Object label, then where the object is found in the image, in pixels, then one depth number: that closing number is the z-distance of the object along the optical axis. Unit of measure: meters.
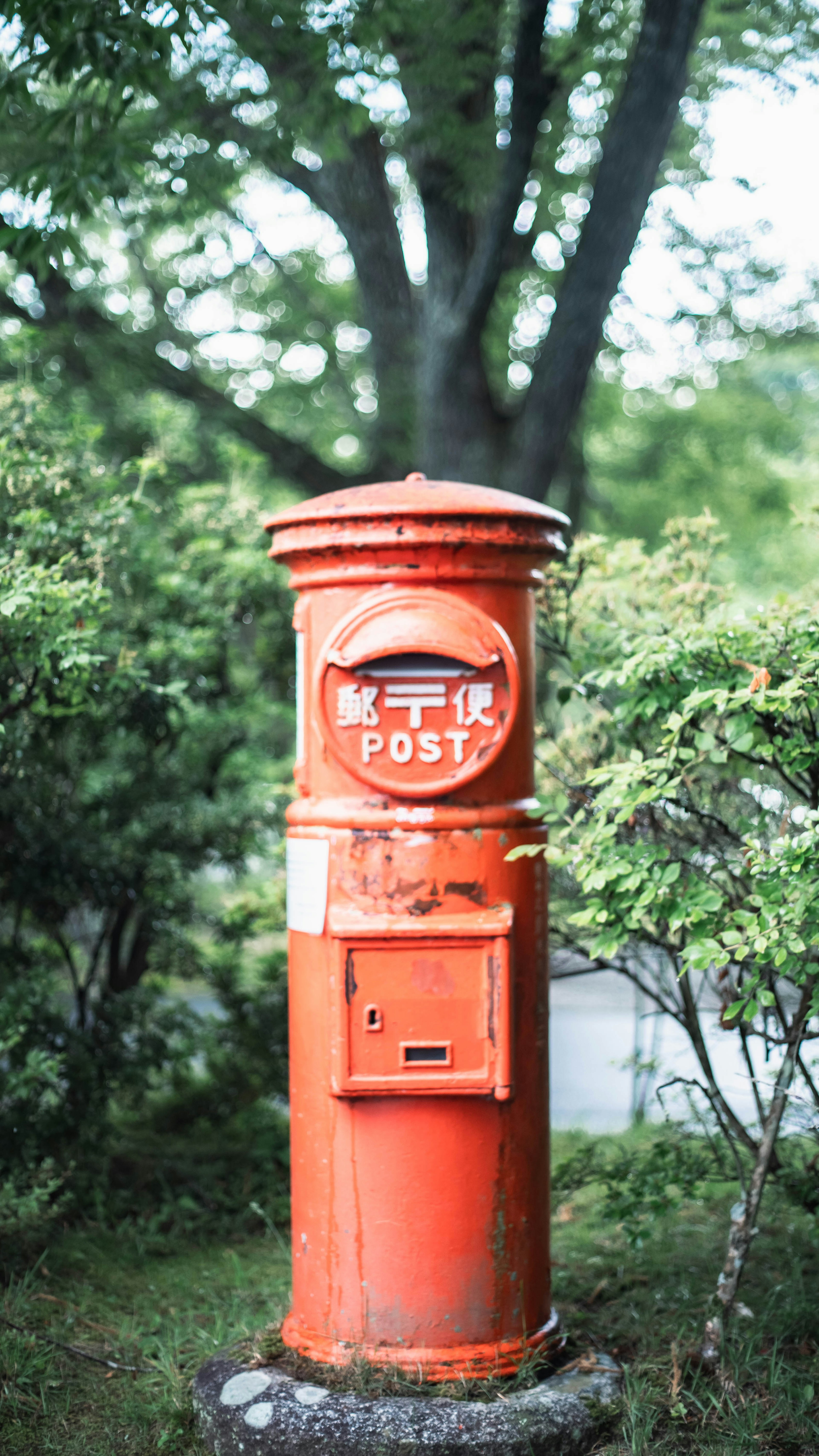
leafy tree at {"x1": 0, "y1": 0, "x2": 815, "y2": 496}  4.43
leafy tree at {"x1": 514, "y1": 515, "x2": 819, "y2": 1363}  2.86
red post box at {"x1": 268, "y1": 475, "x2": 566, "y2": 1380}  2.98
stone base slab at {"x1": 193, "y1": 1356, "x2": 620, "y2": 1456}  2.76
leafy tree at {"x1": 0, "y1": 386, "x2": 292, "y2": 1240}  3.92
